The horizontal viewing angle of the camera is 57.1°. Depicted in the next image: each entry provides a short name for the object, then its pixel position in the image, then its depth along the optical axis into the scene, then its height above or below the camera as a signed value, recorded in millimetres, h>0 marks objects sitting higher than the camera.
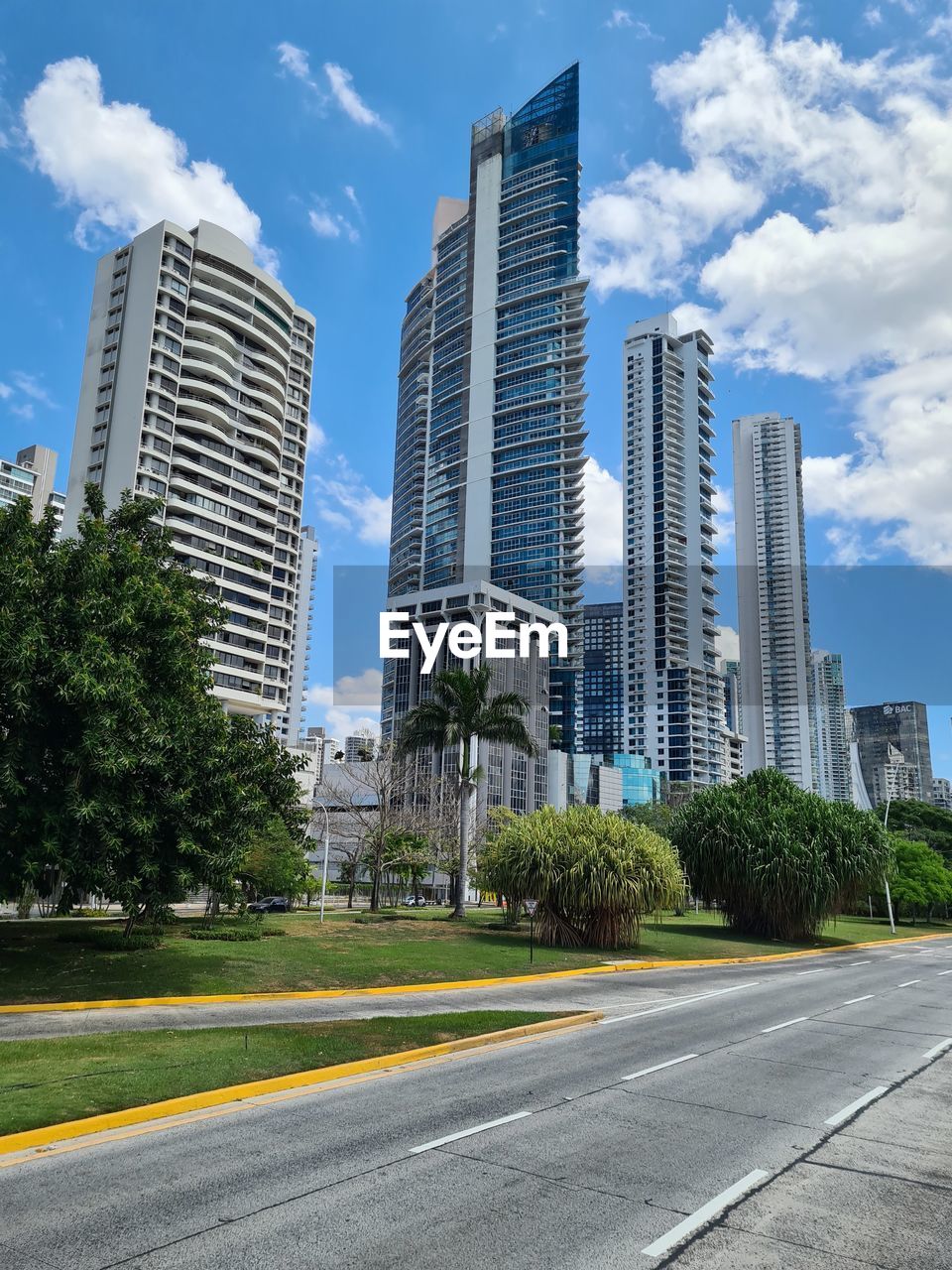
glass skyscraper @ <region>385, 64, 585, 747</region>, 177250 +92444
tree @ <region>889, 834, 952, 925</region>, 61938 -2265
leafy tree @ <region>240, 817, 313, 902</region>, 38938 -1418
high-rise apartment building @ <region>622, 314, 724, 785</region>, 198000 +14475
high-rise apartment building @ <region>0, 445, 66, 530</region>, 157250 +64274
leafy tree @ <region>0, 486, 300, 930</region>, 16328 +1766
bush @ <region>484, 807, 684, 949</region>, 29109 -1119
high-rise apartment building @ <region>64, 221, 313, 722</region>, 94312 +44979
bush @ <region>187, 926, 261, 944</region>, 26594 -3141
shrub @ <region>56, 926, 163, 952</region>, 22672 -2908
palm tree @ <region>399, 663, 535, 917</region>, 40375 +5210
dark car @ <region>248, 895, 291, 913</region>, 55944 -4634
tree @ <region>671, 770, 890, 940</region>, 37969 -470
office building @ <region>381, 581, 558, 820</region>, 143250 +28139
